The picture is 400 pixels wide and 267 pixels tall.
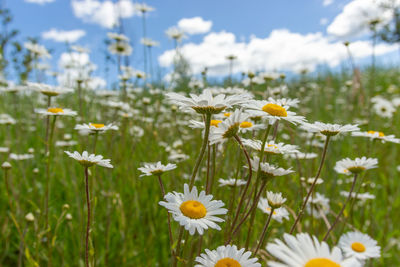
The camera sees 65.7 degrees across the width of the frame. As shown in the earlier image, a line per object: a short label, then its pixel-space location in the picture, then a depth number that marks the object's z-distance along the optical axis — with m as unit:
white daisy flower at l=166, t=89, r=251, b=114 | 0.20
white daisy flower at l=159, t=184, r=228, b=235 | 0.18
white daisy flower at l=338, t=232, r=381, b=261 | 0.25
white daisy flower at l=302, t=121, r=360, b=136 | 0.24
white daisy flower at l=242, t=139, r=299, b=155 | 0.22
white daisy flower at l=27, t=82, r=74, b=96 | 0.38
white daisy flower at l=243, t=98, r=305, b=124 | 0.22
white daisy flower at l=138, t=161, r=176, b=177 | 0.25
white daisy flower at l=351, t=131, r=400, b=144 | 0.33
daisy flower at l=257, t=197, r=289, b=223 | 0.31
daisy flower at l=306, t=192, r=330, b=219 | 0.39
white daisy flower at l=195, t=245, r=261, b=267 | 0.17
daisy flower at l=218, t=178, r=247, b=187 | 0.31
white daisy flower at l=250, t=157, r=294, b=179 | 0.21
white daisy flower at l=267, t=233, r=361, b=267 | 0.12
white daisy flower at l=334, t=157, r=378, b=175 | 0.27
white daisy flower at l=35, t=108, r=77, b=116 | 0.31
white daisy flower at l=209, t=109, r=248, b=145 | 0.21
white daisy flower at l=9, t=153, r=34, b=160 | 0.52
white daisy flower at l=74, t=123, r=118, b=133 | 0.30
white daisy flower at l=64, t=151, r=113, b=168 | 0.22
